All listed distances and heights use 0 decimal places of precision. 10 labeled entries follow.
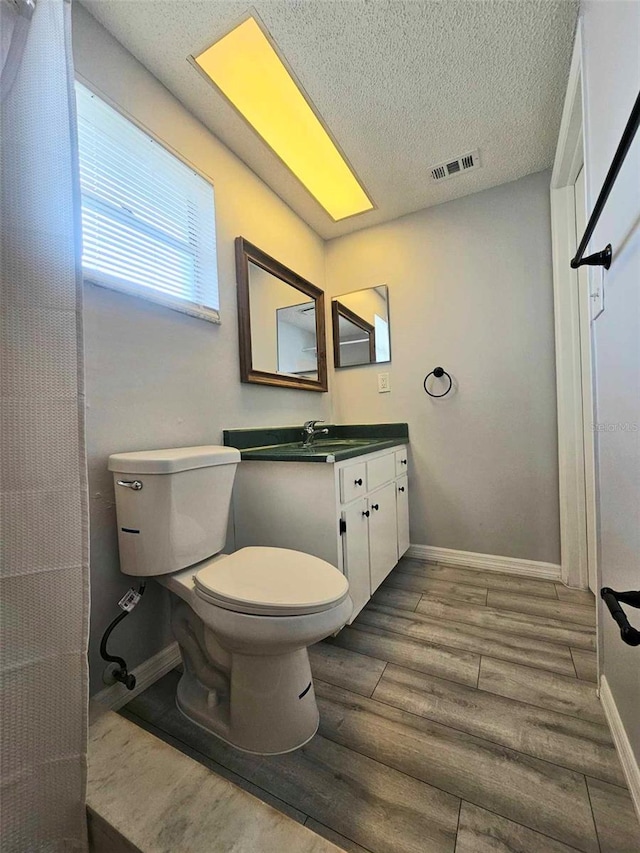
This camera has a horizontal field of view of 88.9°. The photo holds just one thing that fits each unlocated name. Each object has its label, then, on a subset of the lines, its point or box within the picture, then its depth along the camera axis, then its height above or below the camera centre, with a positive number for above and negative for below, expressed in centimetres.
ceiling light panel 124 +144
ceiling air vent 174 +140
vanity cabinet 132 -39
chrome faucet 183 -4
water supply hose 105 -72
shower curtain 62 -3
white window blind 110 +83
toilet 87 -48
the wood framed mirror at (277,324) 169 +61
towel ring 211 +32
